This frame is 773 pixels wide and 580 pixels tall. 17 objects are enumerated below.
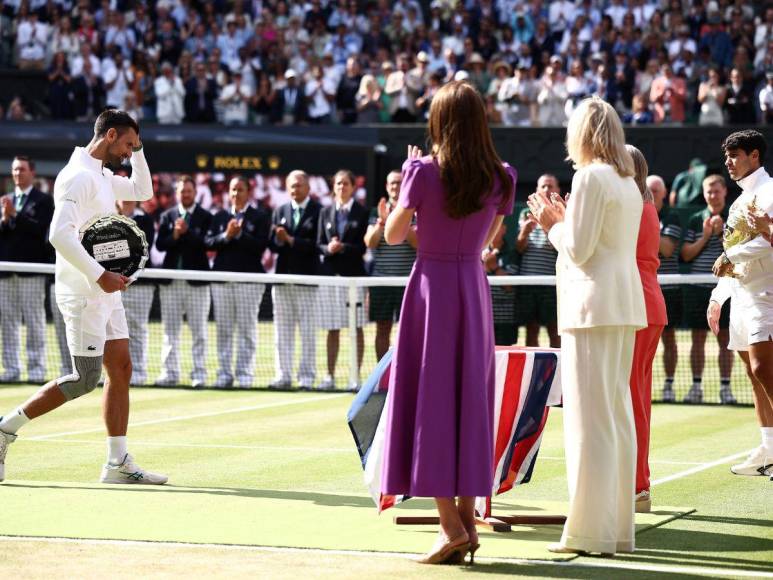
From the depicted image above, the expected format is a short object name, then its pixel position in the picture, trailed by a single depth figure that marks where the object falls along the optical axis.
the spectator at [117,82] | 30.75
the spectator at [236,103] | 29.56
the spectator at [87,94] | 30.20
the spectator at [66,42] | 31.84
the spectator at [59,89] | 30.24
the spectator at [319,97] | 29.41
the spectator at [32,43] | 31.84
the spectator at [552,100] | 27.58
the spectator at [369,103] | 28.84
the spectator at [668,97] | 27.05
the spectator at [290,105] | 29.52
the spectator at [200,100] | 29.75
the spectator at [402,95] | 28.50
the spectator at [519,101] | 27.75
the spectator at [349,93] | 29.23
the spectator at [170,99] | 29.78
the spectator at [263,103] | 29.53
